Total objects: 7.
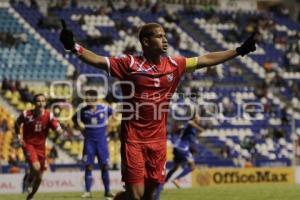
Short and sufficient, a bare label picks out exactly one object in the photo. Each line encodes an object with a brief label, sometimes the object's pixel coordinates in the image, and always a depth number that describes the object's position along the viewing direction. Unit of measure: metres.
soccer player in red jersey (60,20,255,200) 9.27
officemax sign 27.66
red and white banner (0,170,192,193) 24.58
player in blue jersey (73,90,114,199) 18.88
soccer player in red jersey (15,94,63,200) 16.99
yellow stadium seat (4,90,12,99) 31.97
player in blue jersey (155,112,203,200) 22.23
